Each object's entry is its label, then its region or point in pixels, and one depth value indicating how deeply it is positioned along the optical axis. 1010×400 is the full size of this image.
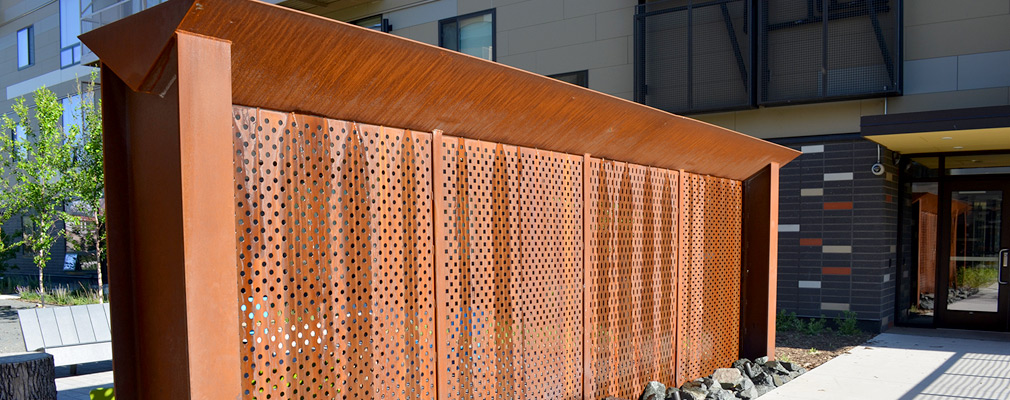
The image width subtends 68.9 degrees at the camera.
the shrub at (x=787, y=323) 12.55
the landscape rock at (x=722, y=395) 7.43
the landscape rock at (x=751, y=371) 8.60
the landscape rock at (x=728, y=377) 8.18
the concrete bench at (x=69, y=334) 8.91
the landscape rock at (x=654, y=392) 7.29
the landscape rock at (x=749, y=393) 7.72
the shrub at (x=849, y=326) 12.09
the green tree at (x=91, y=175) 14.22
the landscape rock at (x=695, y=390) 7.47
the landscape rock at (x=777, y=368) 8.87
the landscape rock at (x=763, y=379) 8.29
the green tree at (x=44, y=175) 14.80
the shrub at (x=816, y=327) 12.16
